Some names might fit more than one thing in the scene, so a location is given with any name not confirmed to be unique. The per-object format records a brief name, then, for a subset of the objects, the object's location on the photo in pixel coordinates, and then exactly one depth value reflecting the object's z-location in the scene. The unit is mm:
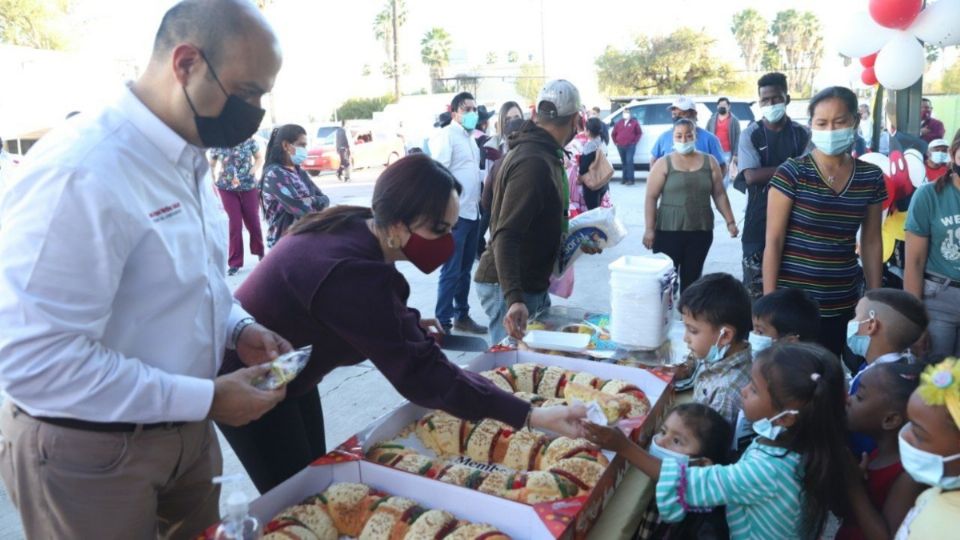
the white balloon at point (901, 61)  4902
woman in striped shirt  2611
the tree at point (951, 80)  9520
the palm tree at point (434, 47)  47969
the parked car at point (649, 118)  14453
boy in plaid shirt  2092
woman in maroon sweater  1578
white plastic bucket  2381
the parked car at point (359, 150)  17688
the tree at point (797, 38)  49688
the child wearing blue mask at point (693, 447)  1791
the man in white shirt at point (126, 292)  1112
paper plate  2432
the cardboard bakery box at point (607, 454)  1369
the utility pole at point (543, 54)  33438
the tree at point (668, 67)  33062
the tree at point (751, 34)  51250
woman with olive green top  4602
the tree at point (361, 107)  36312
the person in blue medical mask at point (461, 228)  5090
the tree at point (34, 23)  28359
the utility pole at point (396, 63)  32594
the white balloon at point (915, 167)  4191
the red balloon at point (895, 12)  4680
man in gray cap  2689
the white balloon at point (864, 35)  5070
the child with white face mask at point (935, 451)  1316
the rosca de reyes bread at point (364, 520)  1399
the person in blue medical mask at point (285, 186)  4992
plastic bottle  1172
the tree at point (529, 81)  44438
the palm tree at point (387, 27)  43562
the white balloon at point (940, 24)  4410
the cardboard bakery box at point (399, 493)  1409
